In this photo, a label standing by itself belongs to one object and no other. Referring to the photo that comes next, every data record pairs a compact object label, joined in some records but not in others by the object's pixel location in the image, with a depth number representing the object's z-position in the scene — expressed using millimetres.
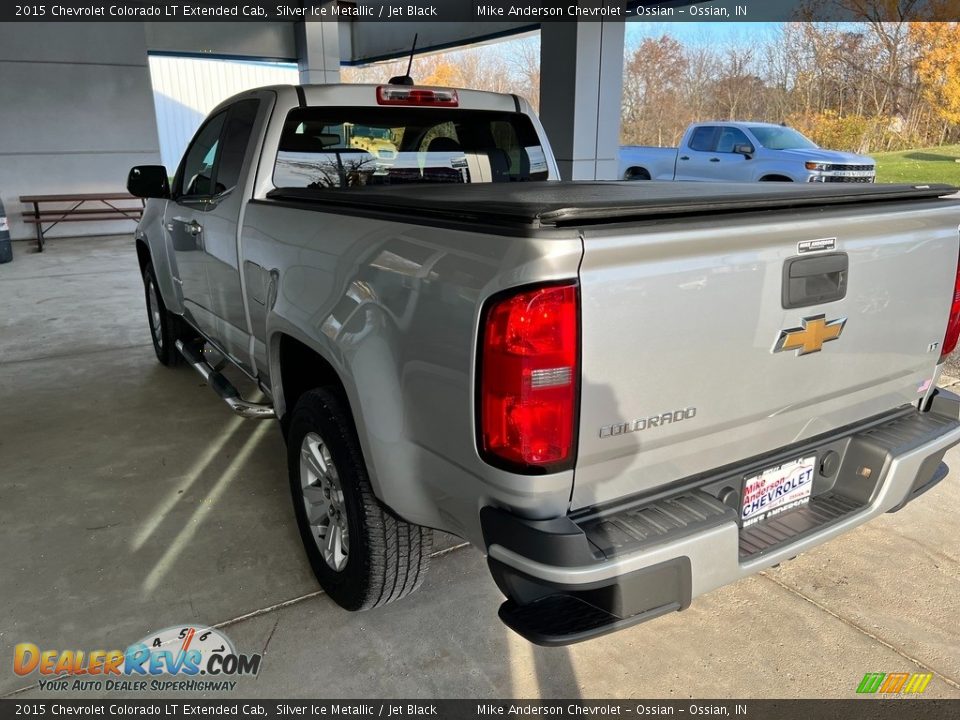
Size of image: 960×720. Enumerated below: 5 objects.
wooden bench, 13289
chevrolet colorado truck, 1604
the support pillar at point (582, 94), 8469
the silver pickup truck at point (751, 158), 11641
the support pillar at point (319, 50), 17609
